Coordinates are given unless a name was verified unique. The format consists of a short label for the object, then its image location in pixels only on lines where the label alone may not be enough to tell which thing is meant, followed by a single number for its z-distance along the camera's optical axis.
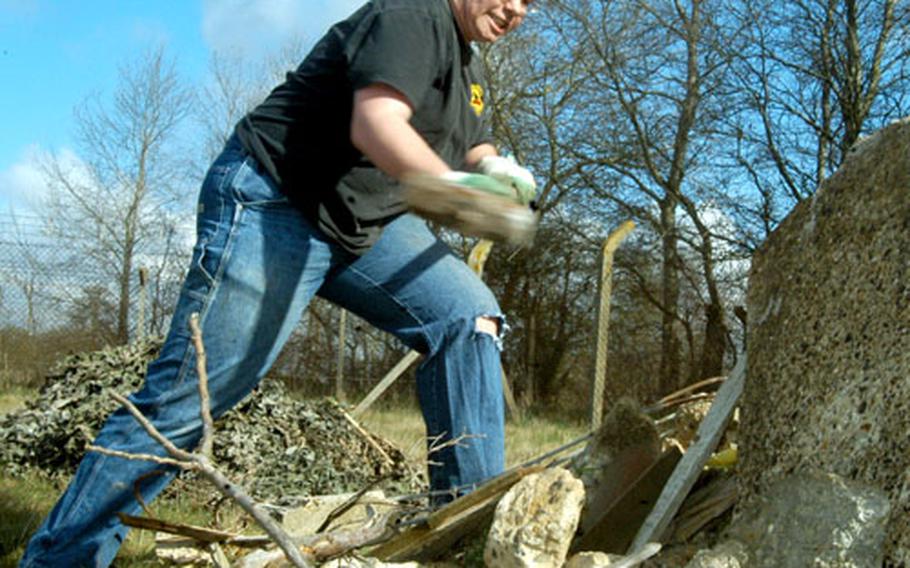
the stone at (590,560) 1.70
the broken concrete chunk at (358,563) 1.86
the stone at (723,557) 1.67
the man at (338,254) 2.14
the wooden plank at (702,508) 2.01
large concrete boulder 1.68
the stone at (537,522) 1.74
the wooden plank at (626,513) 2.05
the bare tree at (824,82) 10.03
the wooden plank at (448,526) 2.18
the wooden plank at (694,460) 1.94
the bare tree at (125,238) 12.64
